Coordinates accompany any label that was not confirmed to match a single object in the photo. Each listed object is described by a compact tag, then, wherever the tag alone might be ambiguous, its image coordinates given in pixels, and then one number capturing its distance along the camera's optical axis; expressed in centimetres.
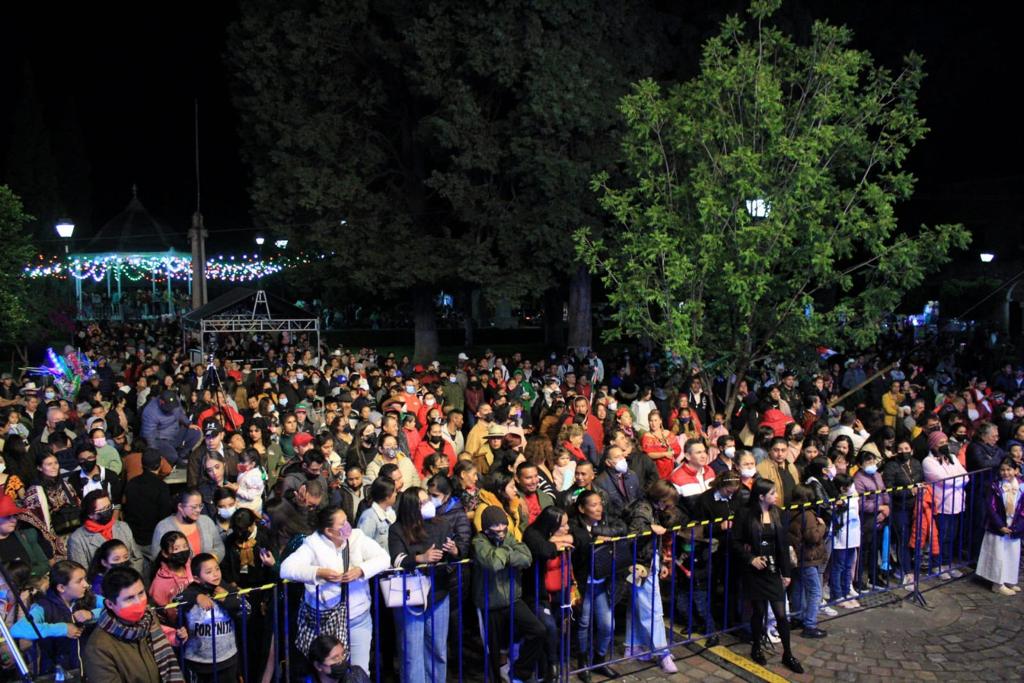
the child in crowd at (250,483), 792
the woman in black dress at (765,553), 696
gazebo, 3681
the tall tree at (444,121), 2275
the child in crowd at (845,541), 809
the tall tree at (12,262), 1955
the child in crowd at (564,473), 873
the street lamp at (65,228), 2127
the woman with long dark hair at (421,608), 618
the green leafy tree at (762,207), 1167
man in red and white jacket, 831
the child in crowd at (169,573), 570
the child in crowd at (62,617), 541
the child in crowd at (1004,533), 879
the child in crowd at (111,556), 559
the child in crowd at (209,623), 556
